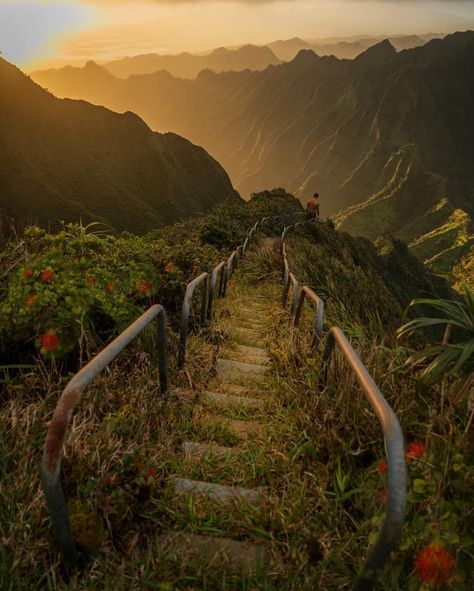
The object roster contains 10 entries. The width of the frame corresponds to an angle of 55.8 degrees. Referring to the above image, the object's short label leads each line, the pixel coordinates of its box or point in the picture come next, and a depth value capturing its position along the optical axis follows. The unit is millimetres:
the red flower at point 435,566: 1859
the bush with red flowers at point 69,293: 3123
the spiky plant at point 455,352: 2676
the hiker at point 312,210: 19922
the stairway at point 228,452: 2074
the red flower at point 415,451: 2381
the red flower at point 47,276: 3270
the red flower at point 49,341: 2990
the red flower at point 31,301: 3094
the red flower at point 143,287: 4246
